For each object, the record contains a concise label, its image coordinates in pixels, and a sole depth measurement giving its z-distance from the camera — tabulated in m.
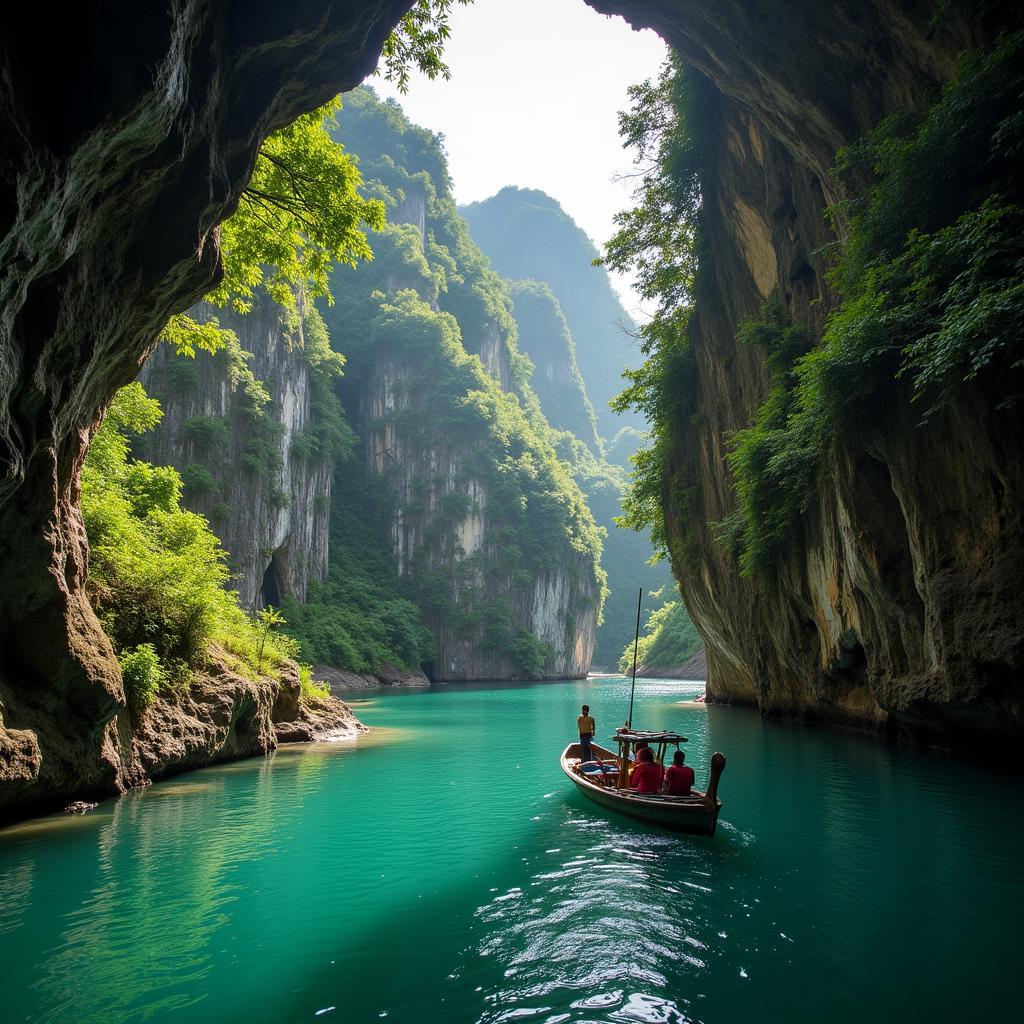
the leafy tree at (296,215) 9.95
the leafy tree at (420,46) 9.42
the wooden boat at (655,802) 7.74
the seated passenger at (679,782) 8.51
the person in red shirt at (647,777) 8.83
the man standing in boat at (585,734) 12.18
